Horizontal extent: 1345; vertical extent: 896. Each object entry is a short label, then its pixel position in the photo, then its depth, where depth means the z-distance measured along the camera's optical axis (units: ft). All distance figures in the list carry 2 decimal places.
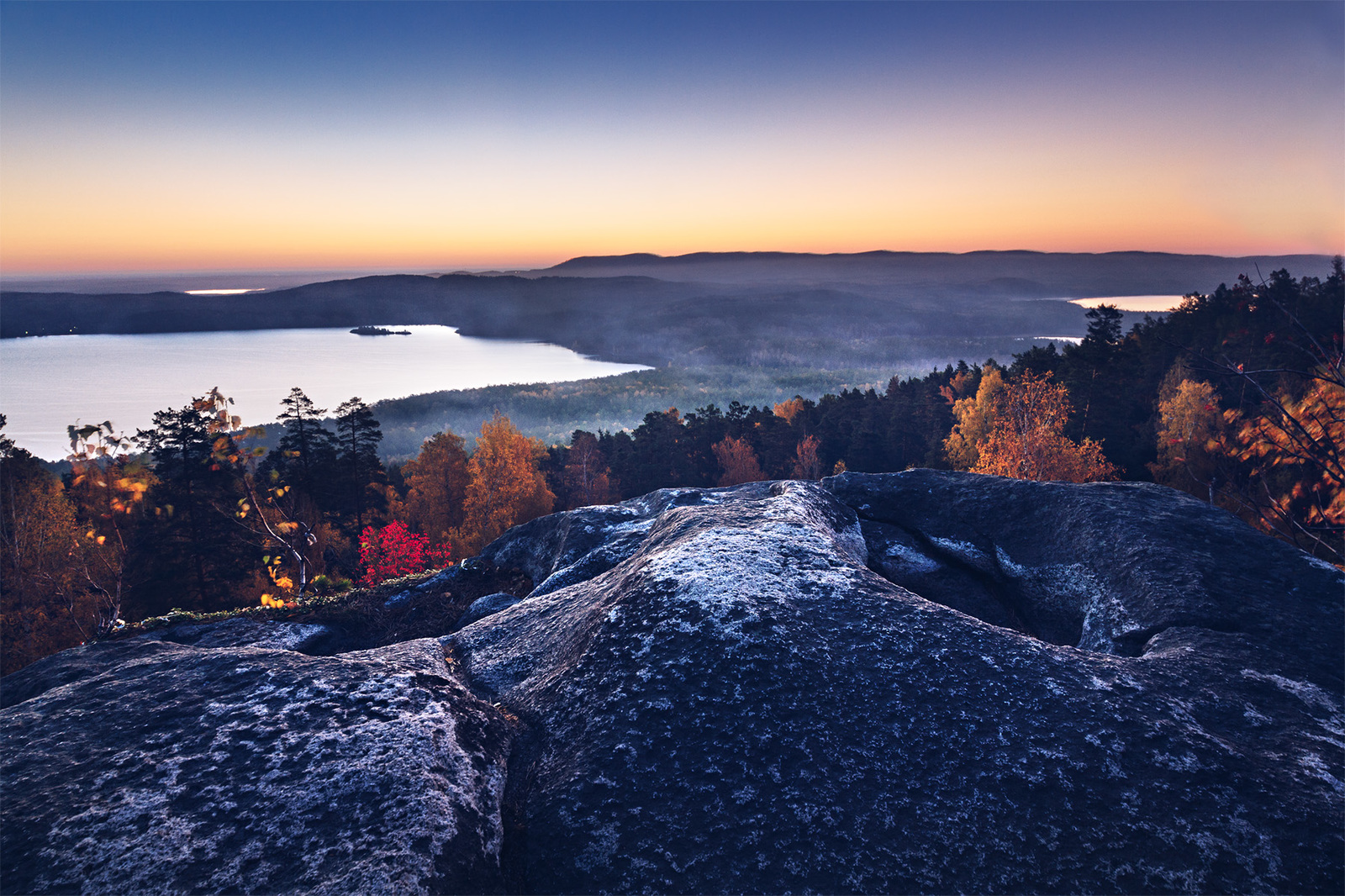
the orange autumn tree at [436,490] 186.50
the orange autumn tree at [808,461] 235.61
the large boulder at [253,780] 13.58
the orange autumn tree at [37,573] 101.04
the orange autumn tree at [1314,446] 16.27
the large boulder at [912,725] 15.21
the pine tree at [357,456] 152.35
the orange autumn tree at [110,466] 34.04
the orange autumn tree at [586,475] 228.02
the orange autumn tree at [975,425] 195.21
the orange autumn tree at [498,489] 171.12
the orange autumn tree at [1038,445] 133.69
